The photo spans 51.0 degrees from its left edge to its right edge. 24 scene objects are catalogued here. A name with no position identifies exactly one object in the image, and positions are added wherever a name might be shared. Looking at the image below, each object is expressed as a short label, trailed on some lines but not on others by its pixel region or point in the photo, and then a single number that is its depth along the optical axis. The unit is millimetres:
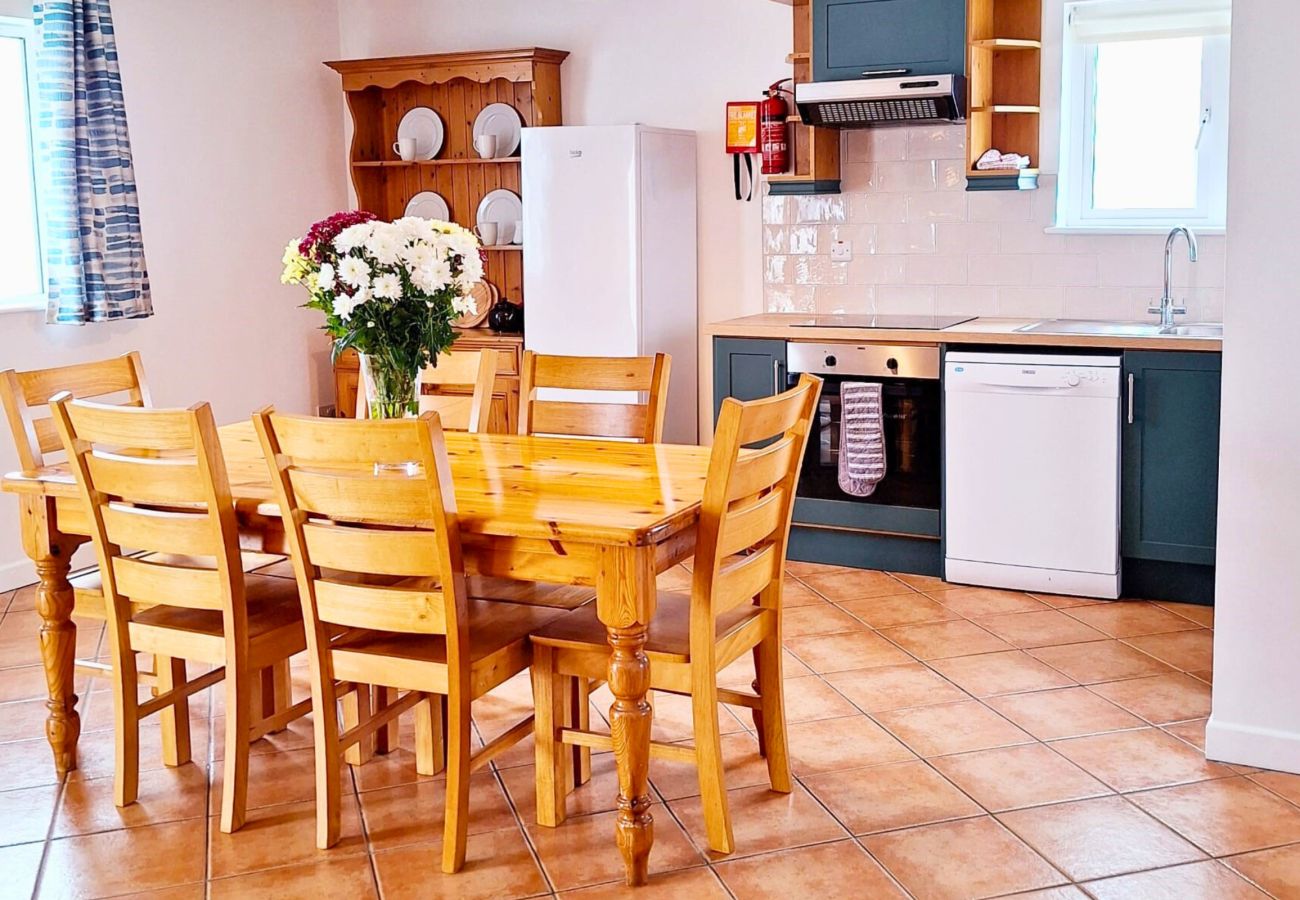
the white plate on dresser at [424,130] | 6500
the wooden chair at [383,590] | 2633
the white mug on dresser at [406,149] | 6406
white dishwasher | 4570
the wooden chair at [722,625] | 2688
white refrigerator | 5562
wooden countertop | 4449
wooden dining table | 2623
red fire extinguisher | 5406
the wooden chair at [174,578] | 2898
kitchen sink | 4543
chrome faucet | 4828
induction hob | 5009
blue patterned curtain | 5012
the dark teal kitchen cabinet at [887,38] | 4934
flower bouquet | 3047
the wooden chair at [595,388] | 3621
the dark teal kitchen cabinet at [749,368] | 5160
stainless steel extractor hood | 4883
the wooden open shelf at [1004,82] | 4957
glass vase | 3182
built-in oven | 4898
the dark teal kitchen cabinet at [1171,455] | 4434
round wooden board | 6410
